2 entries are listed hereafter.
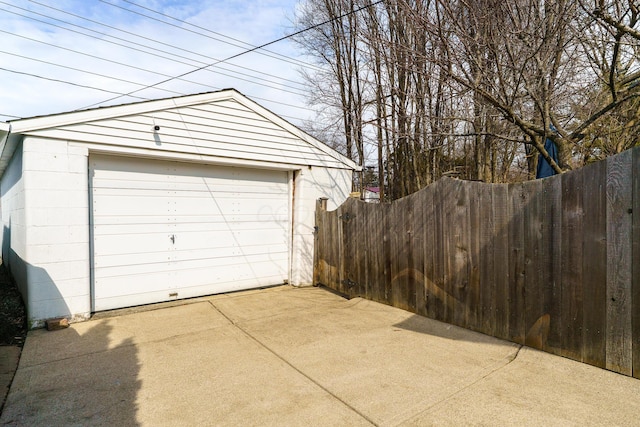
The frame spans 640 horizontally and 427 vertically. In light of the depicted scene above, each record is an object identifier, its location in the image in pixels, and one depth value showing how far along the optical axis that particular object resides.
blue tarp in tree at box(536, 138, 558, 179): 5.84
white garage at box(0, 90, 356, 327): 4.04
